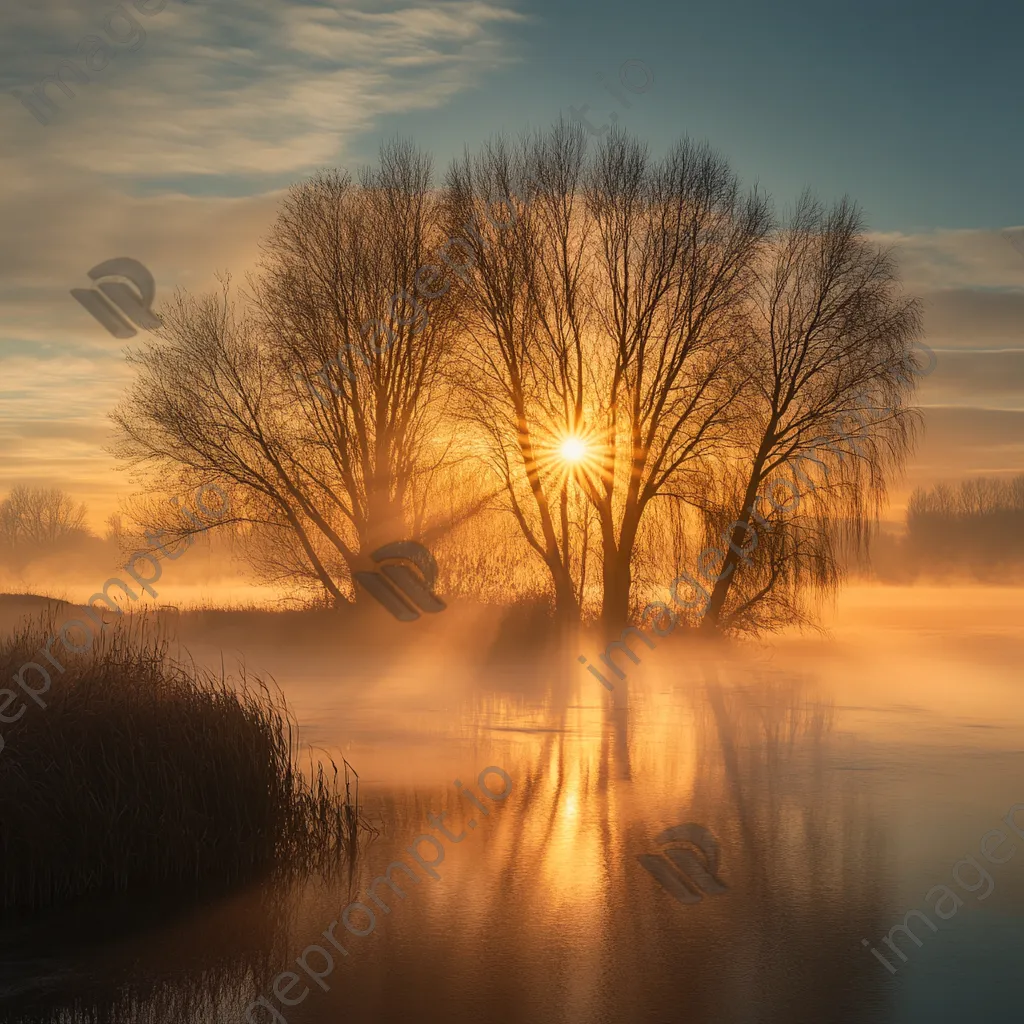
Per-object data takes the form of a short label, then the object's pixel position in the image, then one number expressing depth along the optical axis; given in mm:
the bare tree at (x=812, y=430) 27641
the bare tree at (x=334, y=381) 29812
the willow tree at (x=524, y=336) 28172
